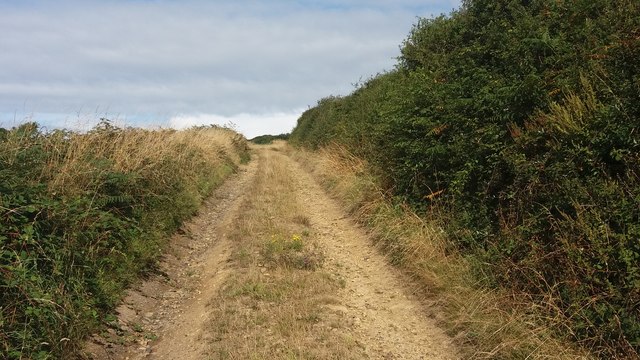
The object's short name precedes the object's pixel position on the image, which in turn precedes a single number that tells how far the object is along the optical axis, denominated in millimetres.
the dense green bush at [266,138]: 61531
